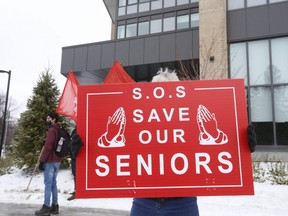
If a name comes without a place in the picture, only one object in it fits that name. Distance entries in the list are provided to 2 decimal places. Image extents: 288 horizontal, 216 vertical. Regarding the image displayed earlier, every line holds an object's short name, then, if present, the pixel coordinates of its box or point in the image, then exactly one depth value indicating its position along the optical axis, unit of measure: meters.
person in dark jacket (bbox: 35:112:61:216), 6.45
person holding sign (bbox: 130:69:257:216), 2.54
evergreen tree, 11.30
